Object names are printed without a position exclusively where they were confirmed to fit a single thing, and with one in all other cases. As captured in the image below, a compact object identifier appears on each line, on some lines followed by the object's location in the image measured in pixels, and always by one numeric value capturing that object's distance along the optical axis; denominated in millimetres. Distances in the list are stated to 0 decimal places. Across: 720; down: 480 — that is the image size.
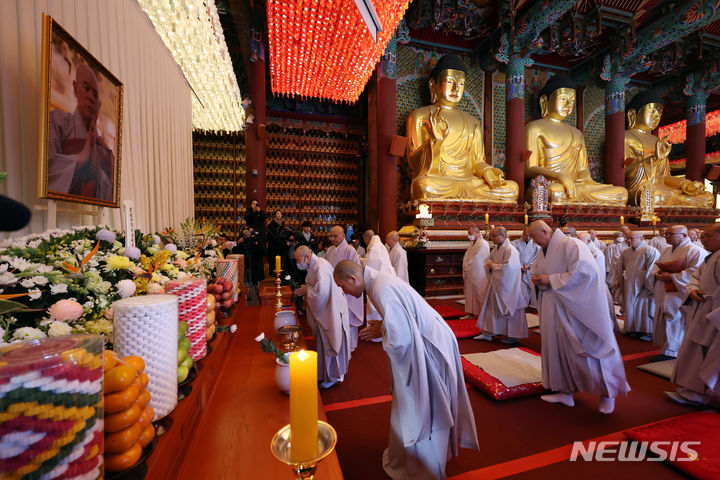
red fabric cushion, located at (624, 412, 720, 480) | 1888
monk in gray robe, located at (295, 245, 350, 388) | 2877
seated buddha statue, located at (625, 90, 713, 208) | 11055
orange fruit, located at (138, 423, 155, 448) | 795
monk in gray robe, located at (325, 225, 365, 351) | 4438
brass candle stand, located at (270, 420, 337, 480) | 632
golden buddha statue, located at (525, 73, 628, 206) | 10141
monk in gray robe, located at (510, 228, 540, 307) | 5491
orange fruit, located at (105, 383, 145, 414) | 704
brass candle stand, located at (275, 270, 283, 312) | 3280
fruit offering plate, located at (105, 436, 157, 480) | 719
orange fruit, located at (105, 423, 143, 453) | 718
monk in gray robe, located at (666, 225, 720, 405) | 2547
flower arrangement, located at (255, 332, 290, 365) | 1610
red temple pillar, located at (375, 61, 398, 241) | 8055
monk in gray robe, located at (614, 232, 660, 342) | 4426
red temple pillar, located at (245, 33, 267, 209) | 7007
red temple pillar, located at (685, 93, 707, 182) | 11766
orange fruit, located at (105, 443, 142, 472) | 722
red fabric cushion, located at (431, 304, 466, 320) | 5586
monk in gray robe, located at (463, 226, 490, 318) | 5375
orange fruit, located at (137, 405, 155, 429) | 780
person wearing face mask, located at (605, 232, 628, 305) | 6883
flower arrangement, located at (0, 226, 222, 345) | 958
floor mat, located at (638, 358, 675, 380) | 3247
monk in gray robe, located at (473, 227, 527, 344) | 4172
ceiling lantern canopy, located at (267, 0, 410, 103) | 3766
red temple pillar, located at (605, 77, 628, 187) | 10734
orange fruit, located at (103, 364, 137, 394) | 708
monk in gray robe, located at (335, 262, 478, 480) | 1596
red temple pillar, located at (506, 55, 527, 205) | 9312
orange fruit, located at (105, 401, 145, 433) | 708
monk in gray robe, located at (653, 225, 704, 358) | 3510
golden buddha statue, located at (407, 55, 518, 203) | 8531
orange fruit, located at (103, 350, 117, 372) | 735
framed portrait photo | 1539
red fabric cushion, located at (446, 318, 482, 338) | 4523
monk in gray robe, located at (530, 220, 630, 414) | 2559
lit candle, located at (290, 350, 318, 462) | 662
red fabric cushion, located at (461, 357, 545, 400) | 2784
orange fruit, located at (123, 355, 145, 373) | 792
